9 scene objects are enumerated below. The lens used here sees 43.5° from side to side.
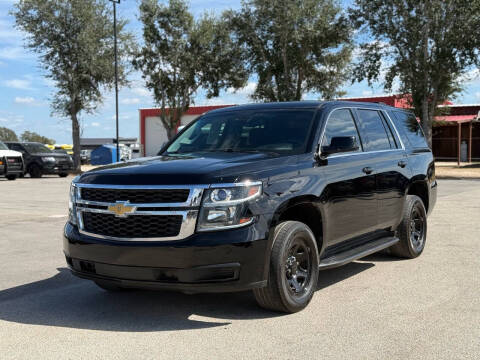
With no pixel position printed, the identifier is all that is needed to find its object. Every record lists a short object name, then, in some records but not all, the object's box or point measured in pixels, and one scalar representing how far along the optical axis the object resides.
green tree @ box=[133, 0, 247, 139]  44.12
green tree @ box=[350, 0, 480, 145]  31.08
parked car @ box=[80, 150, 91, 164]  59.98
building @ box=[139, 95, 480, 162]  41.75
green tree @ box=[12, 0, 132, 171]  36.59
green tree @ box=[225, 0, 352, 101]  38.81
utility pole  32.68
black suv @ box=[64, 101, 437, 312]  4.57
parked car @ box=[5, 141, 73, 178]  28.91
